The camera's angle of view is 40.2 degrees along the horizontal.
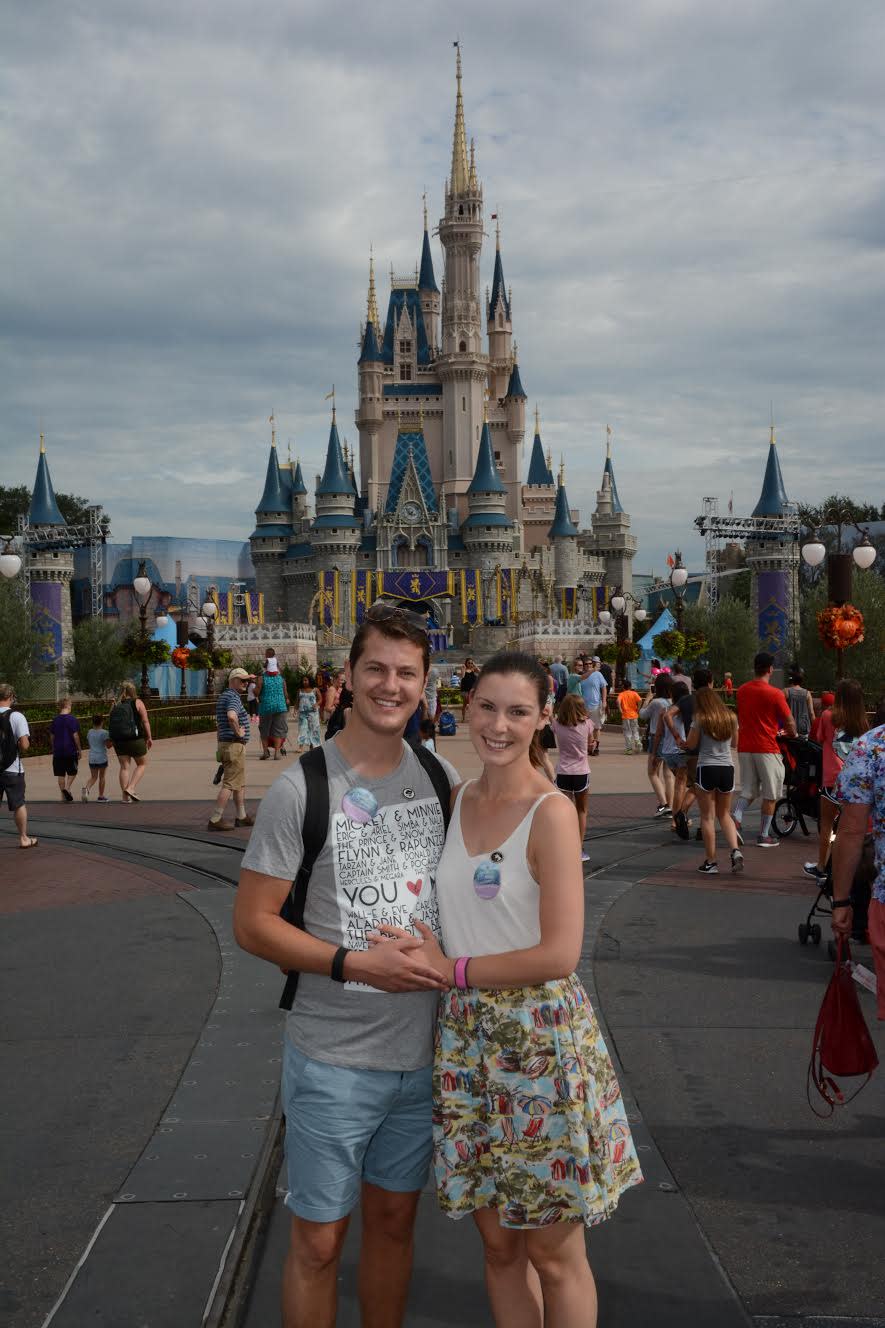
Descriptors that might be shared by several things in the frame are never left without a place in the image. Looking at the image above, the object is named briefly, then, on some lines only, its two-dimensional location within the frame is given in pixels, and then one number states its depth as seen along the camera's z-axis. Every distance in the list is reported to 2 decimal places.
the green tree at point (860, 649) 42.19
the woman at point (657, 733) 12.23
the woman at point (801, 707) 15.27
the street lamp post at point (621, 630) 32.40
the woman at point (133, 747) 14.05
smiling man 2.50
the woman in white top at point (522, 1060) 2.45
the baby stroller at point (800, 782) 10.52
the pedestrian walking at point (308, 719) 18.44
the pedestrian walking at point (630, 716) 20.31
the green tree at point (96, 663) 48.06
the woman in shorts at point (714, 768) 9.30
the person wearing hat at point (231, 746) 11.66
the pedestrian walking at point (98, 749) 14.79
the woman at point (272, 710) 19.00
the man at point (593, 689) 17.45
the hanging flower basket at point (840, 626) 14.12
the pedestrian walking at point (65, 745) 14.09
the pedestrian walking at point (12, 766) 10.19
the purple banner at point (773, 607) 62.09
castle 72.06
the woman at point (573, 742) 10.03
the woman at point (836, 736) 6.69
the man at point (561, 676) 21.73
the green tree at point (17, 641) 36.91
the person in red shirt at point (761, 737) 10.12
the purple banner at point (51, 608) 60.12
